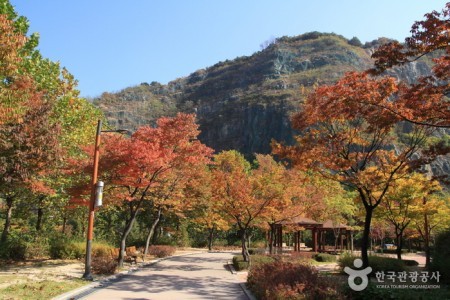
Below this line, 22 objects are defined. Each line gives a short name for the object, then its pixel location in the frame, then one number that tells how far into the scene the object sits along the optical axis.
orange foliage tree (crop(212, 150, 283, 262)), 19.91
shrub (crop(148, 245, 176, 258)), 27.01
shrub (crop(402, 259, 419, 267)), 23.47
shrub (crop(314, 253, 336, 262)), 26.31
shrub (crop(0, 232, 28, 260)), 17.99
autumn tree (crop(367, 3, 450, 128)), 8.82
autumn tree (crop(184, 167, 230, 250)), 30.59
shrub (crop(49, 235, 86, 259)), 20.34
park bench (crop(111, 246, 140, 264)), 20.19
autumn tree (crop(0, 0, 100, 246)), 10.33
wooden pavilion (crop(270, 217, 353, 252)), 28.17
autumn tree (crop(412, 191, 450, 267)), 22.34
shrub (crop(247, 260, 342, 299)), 8.33
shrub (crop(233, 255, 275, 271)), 18.77
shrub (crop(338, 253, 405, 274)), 16.58
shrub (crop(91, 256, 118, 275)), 15.10
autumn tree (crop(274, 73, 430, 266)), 13.09
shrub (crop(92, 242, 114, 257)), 20.59
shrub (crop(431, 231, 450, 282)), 12.79
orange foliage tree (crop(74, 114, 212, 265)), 16.19
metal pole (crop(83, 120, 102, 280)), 13.36
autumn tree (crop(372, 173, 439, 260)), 21.08
